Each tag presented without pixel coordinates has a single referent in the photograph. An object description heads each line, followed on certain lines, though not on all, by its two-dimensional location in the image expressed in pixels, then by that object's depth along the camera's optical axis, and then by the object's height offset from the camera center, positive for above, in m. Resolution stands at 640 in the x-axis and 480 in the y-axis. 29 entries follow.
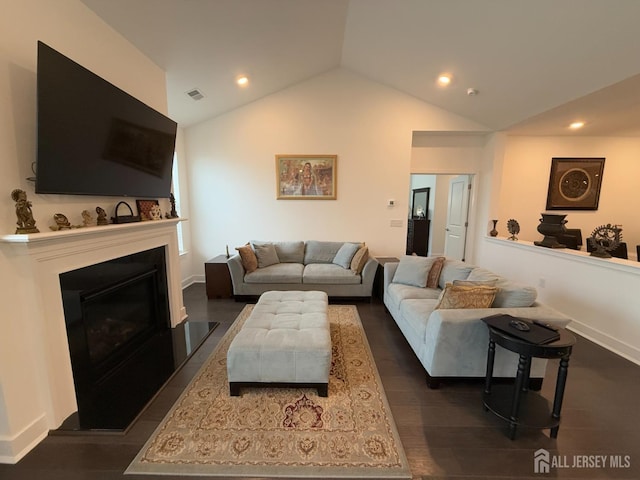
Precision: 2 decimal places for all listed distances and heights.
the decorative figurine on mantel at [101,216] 2.11 -0.08
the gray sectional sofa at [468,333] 1.99 -0.95
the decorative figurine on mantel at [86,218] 1.96 -0.09
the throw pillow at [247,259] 3.94 -0.76
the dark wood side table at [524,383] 1.60 -1.07
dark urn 3.48 -0.24
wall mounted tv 1.57 +0.50
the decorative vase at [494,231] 4.51 -0.35
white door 5.05 -0.14
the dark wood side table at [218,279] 4.00 -1.06
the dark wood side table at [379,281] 4.06 -1.10
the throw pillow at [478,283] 2.21 -0.61
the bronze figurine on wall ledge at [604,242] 2.75 -0.32
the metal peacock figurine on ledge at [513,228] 4.07 -0.27
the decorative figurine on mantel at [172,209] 3.12 -0.03
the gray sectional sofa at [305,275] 3.87 -0.96
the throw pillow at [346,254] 4.20 -0.72
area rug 1.49 -1.41
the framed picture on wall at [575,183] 4.57 +0.48
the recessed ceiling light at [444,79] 3.54 +1.74
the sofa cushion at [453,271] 2.98 -0.70
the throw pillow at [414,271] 3.24 -0.75
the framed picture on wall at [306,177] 4.59 +0.53
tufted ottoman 1.95 -1.09
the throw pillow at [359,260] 3.99 -0.77
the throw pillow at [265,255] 4.19 -0.73
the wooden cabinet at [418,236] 7.26 -0.72
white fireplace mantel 1.53 -0.81
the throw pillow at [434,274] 3.23 -0.77
